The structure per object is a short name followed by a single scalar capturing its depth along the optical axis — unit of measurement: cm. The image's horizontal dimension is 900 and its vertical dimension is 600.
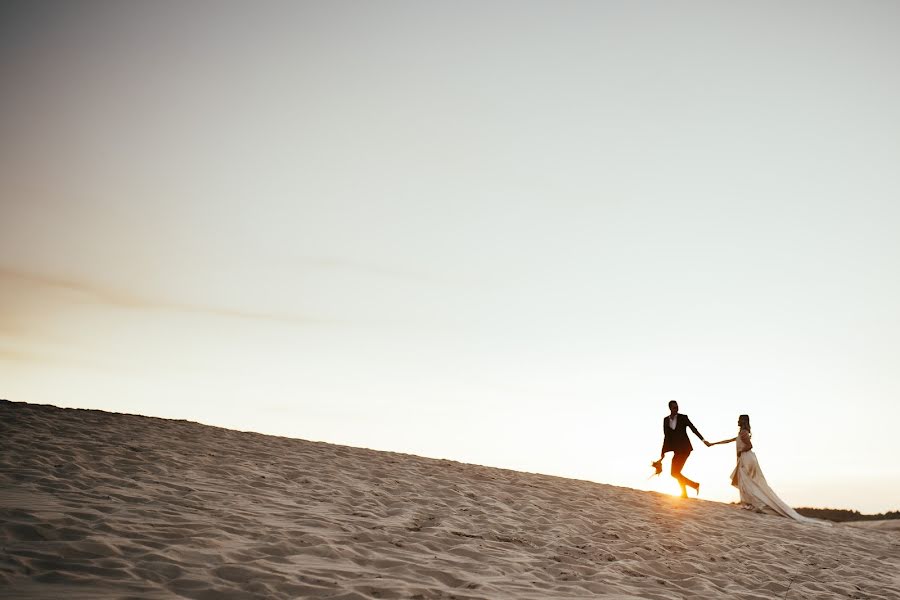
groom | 1323
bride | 1309
